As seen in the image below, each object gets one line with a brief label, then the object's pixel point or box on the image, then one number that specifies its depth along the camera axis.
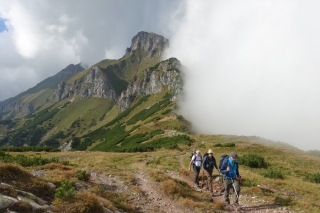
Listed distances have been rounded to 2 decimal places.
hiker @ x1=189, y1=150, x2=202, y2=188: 17.86
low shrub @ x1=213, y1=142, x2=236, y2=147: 49.10
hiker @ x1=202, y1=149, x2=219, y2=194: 16.44
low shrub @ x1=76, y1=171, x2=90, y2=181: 15.08
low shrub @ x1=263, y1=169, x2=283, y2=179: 25.23
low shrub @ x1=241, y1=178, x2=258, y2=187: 18.79
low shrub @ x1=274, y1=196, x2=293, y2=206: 15.04
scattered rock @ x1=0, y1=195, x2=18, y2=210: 7.19
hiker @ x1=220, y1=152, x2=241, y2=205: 13.59
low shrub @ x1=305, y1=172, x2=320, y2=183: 27.83
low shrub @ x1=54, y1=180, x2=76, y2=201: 9.03
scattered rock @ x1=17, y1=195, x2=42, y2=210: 7.80
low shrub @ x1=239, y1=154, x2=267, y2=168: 32.34
